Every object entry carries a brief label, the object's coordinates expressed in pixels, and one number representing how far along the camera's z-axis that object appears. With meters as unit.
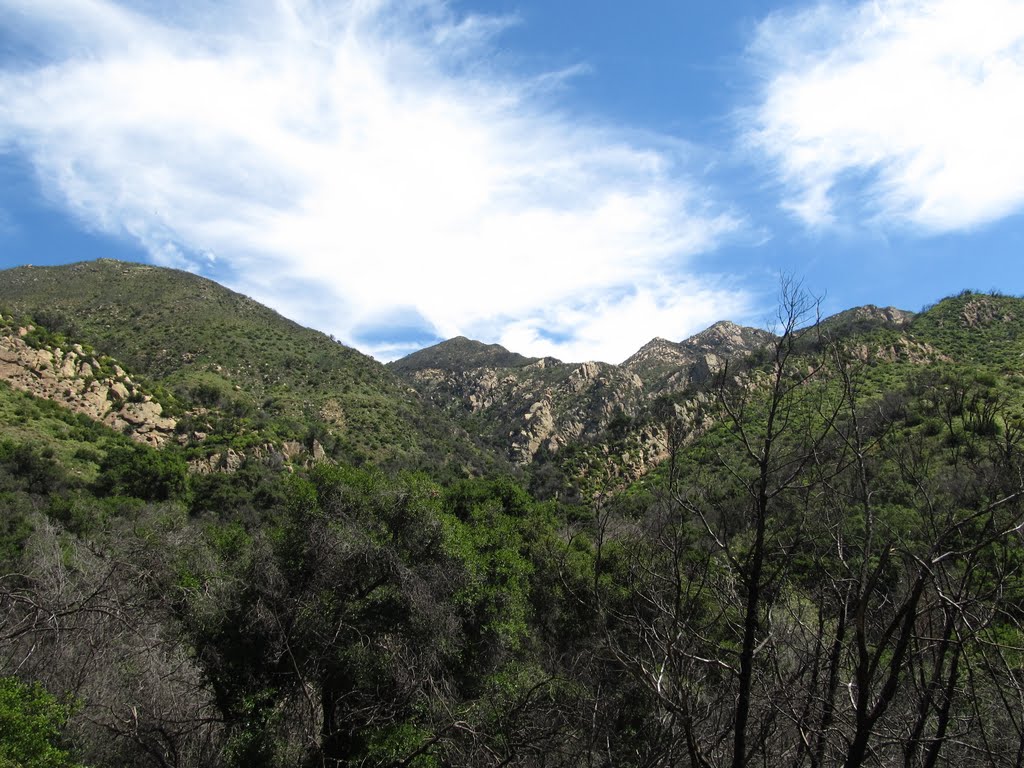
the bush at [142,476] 31.47
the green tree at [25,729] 5.86
